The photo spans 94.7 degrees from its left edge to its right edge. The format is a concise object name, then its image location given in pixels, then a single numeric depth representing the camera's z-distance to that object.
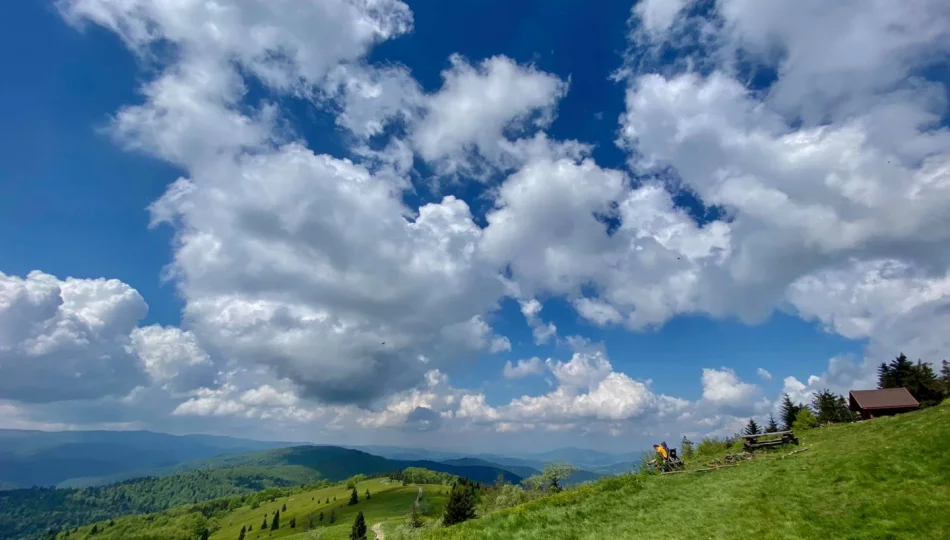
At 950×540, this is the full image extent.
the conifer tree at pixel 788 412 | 107.56
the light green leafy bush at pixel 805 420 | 86.35
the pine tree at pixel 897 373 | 94.88
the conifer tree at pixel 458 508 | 66.94
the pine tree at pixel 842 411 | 101.96
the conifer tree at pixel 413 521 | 139.35
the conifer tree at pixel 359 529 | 124.44
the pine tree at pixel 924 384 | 84.62
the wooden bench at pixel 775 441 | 44.41
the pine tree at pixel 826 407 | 104.80
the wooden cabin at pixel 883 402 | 71.75
